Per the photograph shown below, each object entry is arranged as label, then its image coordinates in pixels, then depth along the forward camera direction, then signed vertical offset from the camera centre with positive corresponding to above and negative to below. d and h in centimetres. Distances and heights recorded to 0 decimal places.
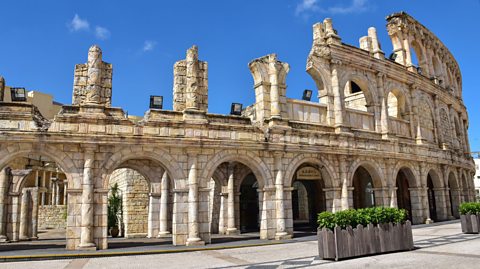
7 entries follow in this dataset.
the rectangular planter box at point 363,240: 969 -133
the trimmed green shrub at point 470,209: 1466 -79
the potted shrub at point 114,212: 1922 -76
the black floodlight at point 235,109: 1612 +368
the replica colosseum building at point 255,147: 1277 +193
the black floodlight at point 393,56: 2256 +810
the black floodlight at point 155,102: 1440 +362
